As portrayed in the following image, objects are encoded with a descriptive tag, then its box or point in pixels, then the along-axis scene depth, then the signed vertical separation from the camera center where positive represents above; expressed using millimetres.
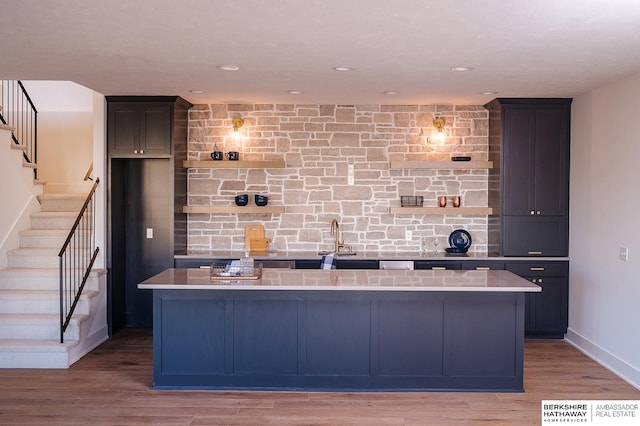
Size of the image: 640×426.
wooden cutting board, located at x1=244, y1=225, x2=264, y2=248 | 7266 -407
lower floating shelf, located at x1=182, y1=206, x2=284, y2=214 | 7059 -100
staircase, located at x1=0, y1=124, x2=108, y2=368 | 5484 -1069
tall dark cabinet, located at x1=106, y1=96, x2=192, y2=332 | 6785 +81
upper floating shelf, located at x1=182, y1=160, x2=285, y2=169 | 7070 +459
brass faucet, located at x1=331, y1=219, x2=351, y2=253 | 7145 -416
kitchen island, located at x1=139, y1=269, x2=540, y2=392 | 4820 -1163
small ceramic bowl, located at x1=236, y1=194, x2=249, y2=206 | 7172 +13
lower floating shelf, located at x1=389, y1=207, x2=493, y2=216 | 7066 -103
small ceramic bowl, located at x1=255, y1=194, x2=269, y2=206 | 7168 +14
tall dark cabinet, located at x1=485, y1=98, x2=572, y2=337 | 6766 +100
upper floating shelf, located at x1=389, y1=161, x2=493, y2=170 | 7055 +458
